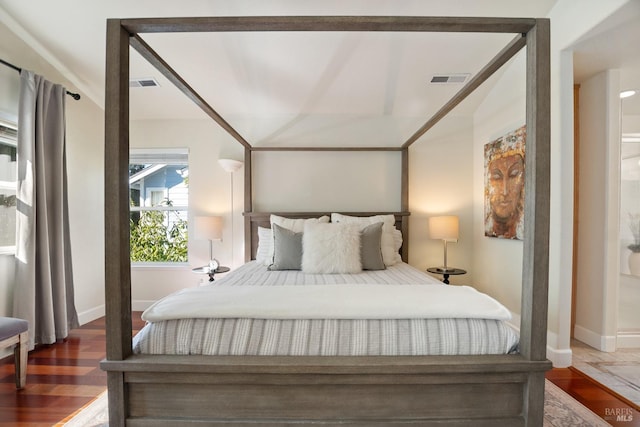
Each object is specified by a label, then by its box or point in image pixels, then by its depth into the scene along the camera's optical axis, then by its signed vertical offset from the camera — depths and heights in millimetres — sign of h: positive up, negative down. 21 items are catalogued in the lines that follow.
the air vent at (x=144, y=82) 3041 +1264
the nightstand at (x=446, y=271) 3169 -634
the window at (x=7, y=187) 2549 +183
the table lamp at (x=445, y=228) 3223 -189
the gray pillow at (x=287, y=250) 2598 -349
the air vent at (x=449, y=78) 2972 +1279
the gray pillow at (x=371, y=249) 2621 -335
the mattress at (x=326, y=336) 1296 -535
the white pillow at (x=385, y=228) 2957 -185
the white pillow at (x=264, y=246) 2994 -361
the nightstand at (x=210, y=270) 3188 -634
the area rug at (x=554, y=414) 1658 -1140
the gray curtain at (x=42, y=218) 2523 -75
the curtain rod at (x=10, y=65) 2410 +1137
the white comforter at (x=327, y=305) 1340 -425
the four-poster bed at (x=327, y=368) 1157 -609
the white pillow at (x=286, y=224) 2979 -144
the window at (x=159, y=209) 3826 +3
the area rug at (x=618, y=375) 1956 -1150
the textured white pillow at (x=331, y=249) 2445 -322
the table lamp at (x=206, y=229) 3275 -207
